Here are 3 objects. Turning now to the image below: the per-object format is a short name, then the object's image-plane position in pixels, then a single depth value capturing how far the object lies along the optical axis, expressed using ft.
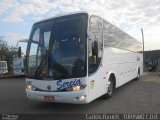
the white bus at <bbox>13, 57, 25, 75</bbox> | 46.88
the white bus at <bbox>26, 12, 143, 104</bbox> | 13.96
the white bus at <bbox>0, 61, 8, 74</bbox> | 53.86
